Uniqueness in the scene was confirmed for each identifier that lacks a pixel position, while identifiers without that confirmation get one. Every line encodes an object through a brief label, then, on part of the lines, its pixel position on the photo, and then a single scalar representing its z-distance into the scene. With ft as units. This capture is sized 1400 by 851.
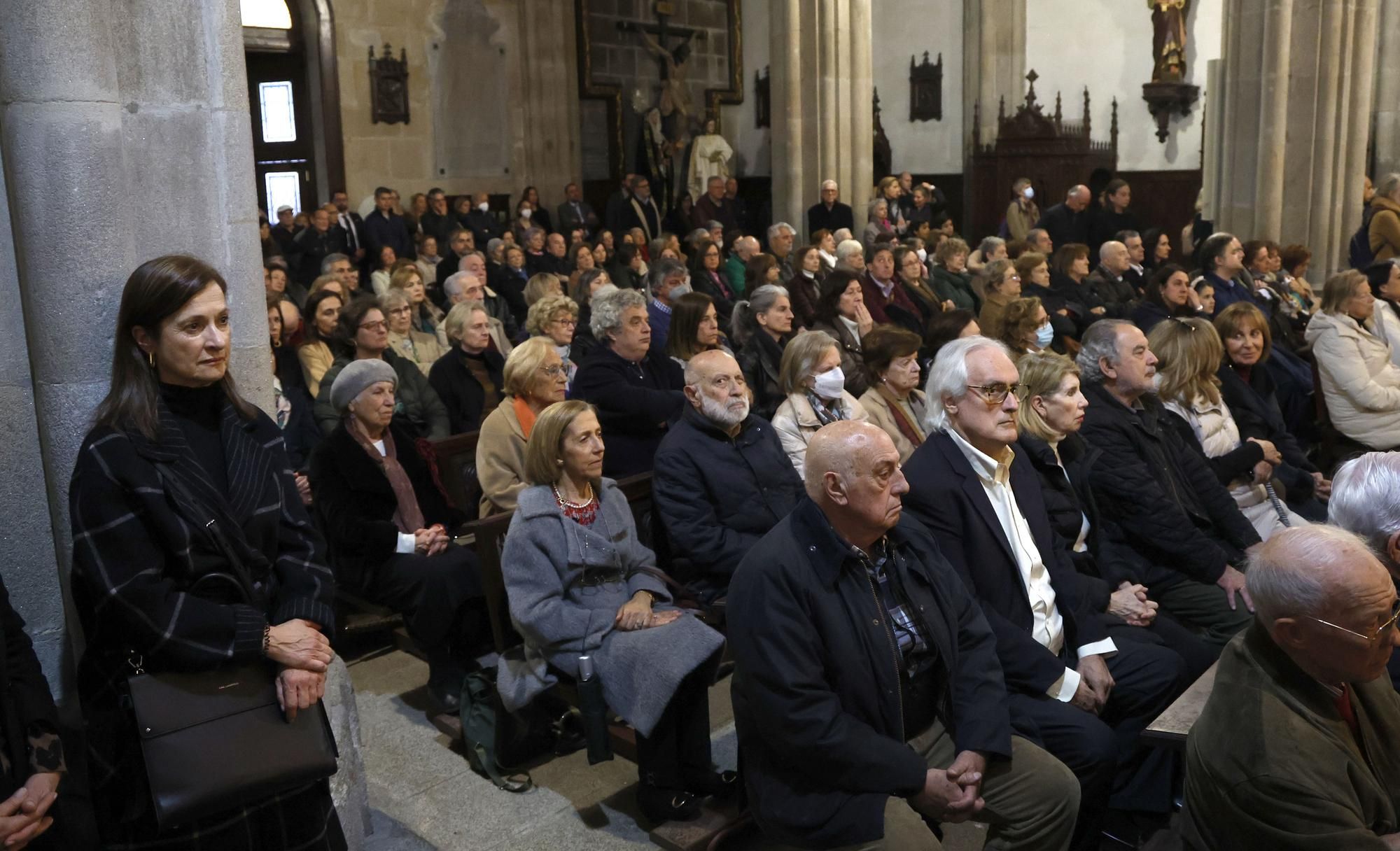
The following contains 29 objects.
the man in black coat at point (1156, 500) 13.24
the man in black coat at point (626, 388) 17.56
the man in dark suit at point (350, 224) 40.22
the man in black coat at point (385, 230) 40.50
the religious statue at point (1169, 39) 51.44
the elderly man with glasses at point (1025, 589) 10.73
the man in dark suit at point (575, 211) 47.39
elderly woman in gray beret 13.38
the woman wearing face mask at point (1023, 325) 19.71
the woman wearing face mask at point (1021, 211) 45.52
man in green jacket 6.82
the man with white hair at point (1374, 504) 8.84
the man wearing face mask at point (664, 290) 24.35
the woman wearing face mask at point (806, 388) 15.80
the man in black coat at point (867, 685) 8.61
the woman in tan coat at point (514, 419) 14.67
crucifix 54.90
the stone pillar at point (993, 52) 54.90
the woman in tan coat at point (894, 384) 16.88
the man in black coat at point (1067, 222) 38.91
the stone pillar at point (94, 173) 8.49
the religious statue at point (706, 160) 55.06
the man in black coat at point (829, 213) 39.40
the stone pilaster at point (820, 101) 38.99
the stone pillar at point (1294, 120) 34.06
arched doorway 43.68
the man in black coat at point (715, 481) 13.15
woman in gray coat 11.10
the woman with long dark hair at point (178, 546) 7.68
